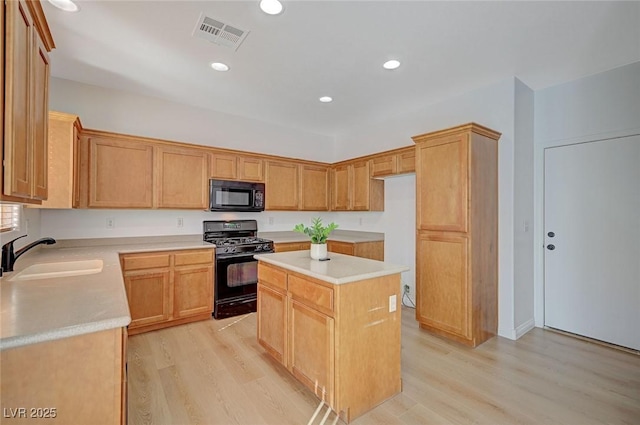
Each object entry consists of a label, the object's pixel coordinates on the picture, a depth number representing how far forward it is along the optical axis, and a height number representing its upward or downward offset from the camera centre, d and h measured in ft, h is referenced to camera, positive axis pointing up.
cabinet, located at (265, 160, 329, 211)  15.15 +1.44
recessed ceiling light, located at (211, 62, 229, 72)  9.72 +4.79
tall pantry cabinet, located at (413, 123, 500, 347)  9.71 -0.62
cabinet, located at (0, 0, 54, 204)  3.60 +1.55
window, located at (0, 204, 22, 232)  7.18 -0.14
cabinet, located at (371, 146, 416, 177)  12.97 +2.35
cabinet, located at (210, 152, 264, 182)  13.26 +2.11
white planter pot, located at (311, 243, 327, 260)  8.27 -1.03
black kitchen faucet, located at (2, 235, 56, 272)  6.31 -0.98
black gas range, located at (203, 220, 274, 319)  12.22 -2.38
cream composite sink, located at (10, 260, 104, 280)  6.36 -1.37
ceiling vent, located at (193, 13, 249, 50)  7.61 +4.78
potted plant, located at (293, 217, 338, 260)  8.23 -0.68
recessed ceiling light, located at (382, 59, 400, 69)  9.44 +4.78
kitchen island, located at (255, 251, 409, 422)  6.27 -2.61
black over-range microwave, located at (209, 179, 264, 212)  13.01 +0.78
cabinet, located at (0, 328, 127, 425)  3.33 -2.01
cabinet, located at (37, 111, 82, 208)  8.80 +1.56
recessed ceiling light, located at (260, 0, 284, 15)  6.76 +4.73
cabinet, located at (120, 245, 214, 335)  10.54 -2.76
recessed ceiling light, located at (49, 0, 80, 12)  6.79 +4.75
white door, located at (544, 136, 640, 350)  9.62 -0.83
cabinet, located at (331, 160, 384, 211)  15.12 +1.34
